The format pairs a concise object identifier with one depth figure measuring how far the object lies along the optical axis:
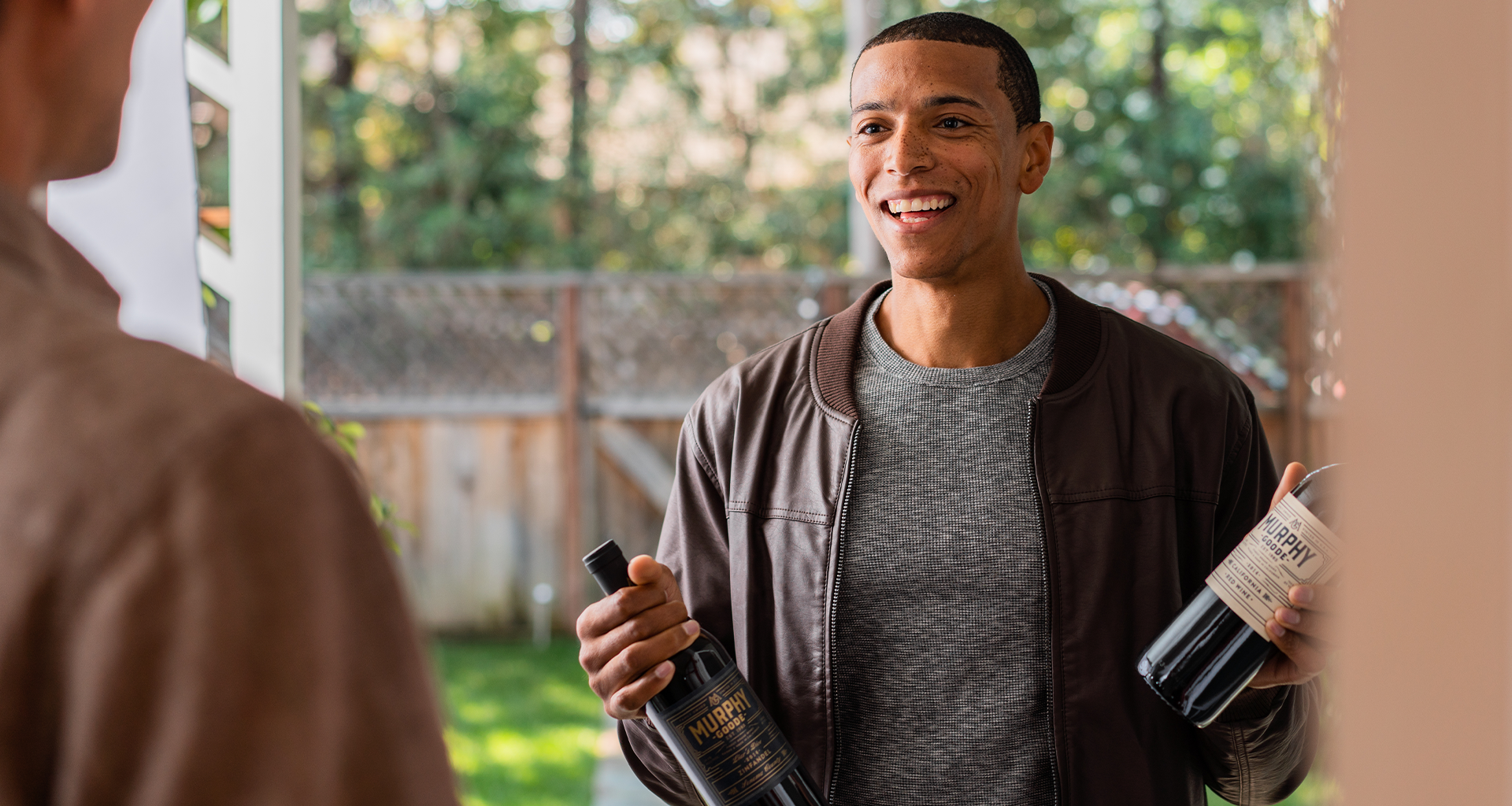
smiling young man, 1.17
